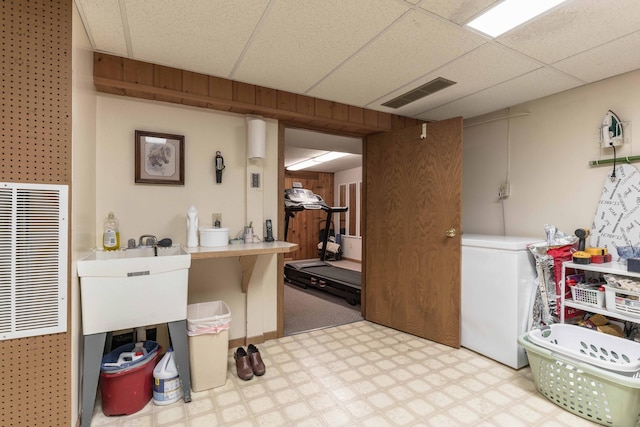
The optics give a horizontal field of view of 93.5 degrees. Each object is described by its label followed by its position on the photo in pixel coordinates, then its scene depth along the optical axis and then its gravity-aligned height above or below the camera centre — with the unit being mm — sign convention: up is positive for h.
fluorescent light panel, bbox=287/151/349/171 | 5514 +1099
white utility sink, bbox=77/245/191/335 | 1617 -438
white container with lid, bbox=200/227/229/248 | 2283 -177
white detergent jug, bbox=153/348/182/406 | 1861 -1061
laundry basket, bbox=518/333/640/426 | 1595 -998
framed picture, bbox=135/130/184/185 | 2309 +440
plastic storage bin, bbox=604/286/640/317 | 1881 -563
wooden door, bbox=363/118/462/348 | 2666 -159
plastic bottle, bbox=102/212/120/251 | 2084 -151
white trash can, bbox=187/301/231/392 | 2000 -920
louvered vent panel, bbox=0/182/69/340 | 1367 -214
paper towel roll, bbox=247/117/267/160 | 2578 +653
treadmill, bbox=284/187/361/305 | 4133 -970
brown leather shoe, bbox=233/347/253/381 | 2146 -1122
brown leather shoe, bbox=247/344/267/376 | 2201 -1119
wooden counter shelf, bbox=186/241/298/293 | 2037 -263
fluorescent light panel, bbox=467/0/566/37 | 1538 +1074
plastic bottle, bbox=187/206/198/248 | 2291 -109
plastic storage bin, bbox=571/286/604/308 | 2096 -596
